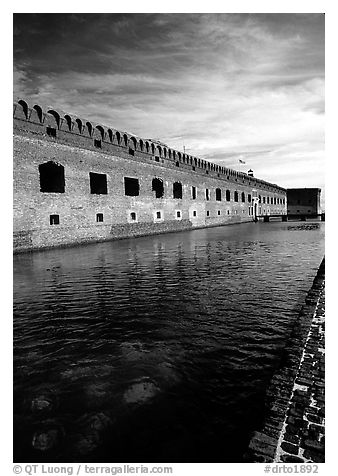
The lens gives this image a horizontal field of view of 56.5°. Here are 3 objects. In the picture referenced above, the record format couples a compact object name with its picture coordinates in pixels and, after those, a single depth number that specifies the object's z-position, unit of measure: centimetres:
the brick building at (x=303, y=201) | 6725
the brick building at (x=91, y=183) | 1427
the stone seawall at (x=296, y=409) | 196
